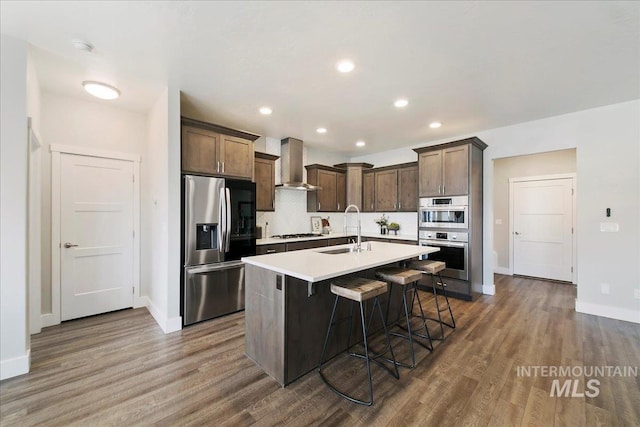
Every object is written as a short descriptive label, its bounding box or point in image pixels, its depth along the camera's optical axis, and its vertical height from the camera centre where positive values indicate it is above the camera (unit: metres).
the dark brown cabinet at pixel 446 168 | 4.21 +0.78
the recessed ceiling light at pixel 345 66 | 2.46 +1.42
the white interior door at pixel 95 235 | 3.34 -0.29
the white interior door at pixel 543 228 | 5.25 -0.31
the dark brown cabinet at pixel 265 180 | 4.57 +0.59
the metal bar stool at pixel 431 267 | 2.92 -0.61
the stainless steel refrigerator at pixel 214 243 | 3.21 -0.39
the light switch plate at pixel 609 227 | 3.45 -0.18
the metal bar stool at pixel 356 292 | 1.97 -0.61
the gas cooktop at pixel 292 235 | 4.96 -0.43
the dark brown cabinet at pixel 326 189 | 5.63 +0.54
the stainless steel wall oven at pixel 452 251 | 4.20 -0.61
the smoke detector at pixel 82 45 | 2.21 +1.45
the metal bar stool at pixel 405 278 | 2.43 -0.62
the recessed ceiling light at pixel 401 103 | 3.32 +1.44
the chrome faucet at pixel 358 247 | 2.96 -0.39
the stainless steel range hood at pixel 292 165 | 5.02 +0.95
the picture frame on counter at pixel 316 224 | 5.84 -0.23
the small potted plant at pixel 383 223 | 5.81 -0.21
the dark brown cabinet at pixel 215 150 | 3.32 +0.87
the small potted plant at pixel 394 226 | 5.68 -0.27
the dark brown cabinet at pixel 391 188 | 5.28 +0.54
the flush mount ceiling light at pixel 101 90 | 2.88 +1.39
